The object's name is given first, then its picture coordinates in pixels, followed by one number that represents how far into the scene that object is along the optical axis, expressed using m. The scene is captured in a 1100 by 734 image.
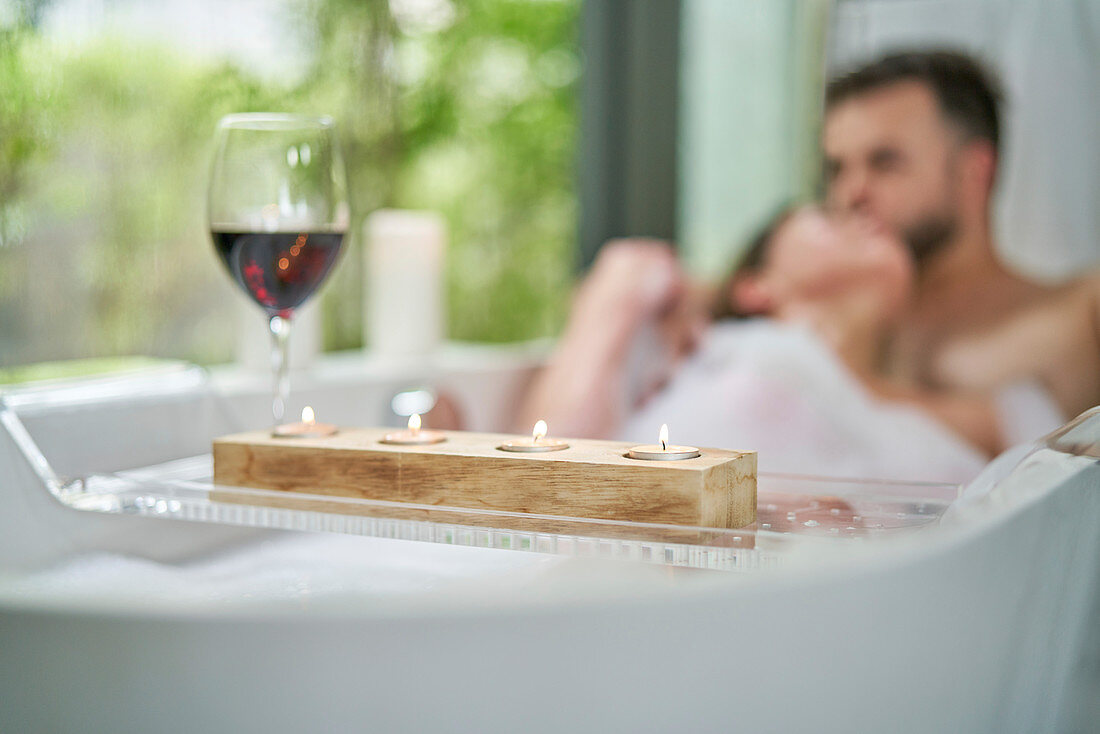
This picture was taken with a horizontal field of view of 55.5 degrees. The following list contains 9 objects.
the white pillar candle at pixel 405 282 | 1.47
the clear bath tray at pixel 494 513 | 0.44
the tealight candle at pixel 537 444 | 0.52
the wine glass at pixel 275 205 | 0.65
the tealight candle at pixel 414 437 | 0.56
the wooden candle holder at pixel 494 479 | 0.47
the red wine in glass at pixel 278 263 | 0.65
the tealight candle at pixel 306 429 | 0.59
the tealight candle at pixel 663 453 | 0.49
